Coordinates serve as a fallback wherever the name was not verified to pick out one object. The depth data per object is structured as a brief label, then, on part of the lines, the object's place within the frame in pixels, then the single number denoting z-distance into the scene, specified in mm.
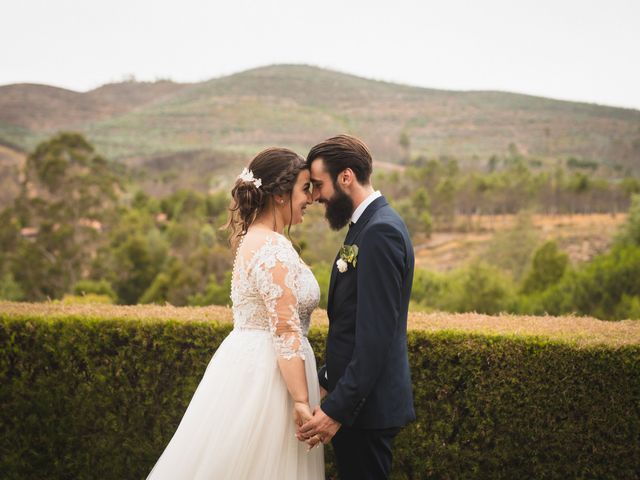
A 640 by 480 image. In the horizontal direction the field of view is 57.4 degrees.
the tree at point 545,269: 22609
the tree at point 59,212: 32906
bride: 2957
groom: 2703
